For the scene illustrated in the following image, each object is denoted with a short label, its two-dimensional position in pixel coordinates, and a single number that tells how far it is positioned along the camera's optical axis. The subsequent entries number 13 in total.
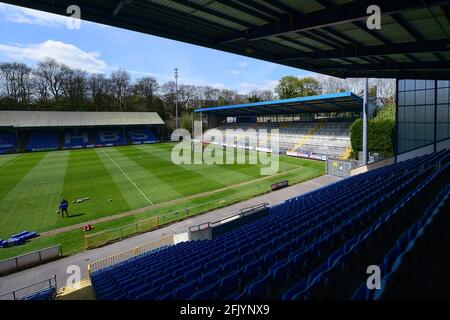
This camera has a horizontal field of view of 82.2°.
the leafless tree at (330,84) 69.12
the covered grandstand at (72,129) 45.62
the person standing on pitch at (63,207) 16.06
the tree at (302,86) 68.71
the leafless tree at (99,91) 69.67
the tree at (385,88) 51.32
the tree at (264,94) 85.72
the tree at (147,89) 75.94
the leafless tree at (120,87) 73.81
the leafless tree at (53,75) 63.51
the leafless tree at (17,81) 60.16
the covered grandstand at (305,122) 34.44
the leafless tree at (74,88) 65.44
